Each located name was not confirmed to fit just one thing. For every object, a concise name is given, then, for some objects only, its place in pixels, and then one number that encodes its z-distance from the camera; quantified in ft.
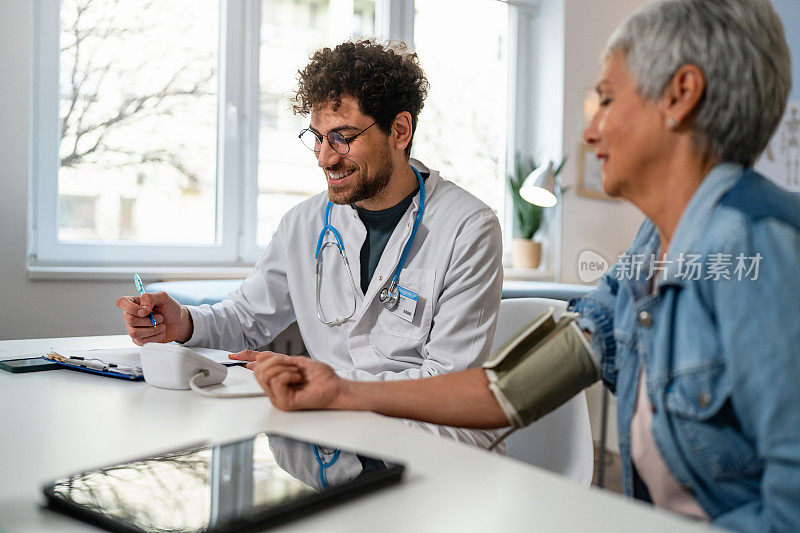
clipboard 4.13
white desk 1.97
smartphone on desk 4.23
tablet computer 1.92
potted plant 14.40
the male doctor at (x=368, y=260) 5.28
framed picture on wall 14.84
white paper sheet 4.50
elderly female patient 2.50
